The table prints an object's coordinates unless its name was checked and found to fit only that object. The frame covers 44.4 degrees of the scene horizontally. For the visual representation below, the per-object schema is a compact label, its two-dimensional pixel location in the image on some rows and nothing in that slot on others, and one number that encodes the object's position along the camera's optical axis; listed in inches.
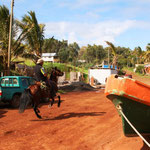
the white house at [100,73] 1161.4
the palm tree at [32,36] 693.5
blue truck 407.2
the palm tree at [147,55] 1832.7
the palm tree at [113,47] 1036.3
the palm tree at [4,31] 613.6
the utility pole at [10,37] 587.3
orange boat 166.2
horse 298.5
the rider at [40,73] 318.2
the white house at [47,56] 2719.0
